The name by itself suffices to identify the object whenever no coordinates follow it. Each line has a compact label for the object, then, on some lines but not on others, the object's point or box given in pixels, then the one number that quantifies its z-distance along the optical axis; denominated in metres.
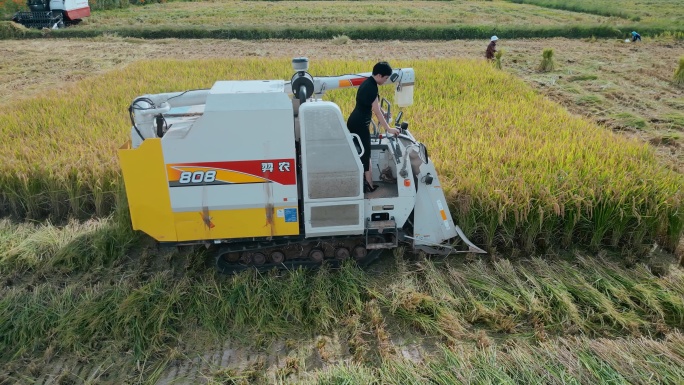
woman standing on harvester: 5.24
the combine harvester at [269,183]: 4.72
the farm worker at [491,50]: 15.75
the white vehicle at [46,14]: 22.22
